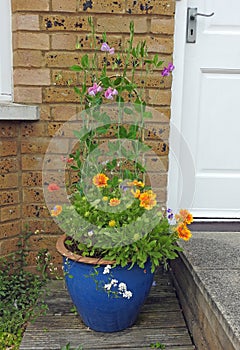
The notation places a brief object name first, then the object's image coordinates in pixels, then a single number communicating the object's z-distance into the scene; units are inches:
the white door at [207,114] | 80.9
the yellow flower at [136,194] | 59.3
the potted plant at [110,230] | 58.7
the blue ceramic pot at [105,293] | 59.1
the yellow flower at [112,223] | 58.3
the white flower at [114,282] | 58.2
